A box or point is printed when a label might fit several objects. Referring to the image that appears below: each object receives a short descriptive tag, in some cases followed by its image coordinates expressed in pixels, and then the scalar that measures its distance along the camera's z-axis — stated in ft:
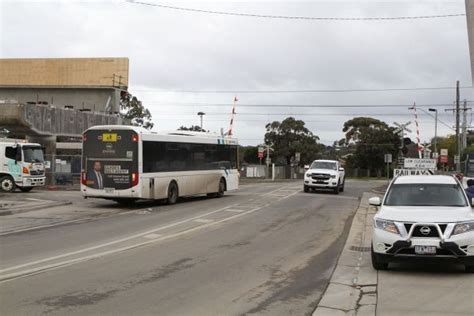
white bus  70.49
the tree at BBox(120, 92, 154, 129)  265.34
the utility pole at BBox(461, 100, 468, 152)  229.66
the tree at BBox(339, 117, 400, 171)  316.40
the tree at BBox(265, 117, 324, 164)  321.32
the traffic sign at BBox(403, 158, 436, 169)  81.15
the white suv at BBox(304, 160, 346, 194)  106.42
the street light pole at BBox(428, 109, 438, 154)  228.06
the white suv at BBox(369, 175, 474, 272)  30.01
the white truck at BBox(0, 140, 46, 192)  100.42
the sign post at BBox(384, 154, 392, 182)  117.71
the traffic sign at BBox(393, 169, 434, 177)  79.14
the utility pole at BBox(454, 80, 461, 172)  159.02
